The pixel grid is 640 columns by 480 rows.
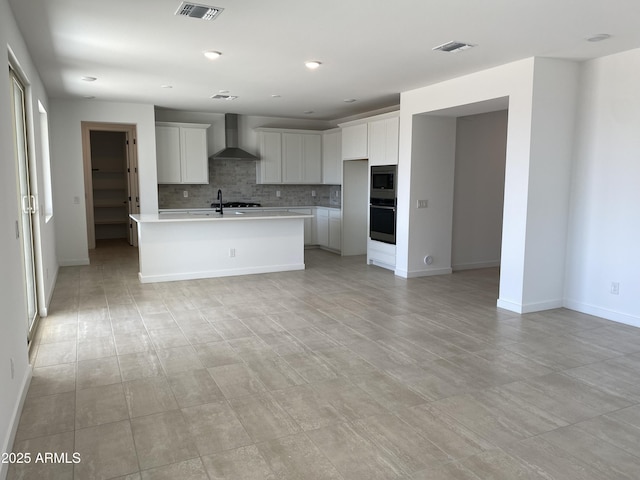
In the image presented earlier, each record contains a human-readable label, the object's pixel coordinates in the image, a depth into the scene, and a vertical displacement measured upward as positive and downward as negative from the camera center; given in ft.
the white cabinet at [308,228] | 30.48 -2.75
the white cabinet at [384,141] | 22.41 +2.22
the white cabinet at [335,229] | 28.35 -2.66
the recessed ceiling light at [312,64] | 15.92 +4.16
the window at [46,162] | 21.33 +1.03
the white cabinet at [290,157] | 29.66 +1.84
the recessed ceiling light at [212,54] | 14.65 +4.14
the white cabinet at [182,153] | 26.71 +1.87
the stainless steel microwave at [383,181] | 22.65 +0.24
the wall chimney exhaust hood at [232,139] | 28.27 +2.83
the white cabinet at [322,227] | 29.81 -2.62
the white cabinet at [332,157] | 29.27 +1.81
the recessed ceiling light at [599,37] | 12.77 +4.11
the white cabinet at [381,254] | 23.43 -3.51
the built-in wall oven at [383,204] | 22.81 -0.92
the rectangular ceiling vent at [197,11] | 10.67 +4.06
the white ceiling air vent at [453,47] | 13.69 +4.12
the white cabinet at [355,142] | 24.91 +2.39
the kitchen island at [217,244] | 20.52 -2.72
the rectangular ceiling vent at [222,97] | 22.82 +4.33
